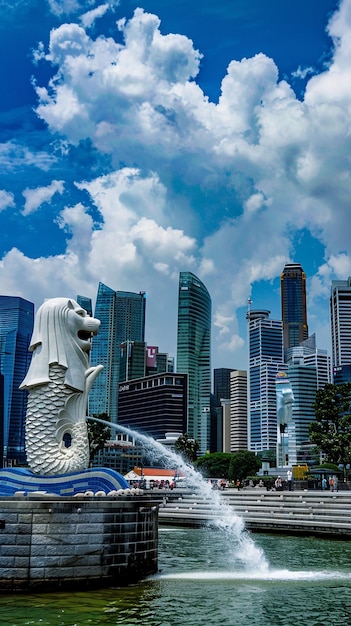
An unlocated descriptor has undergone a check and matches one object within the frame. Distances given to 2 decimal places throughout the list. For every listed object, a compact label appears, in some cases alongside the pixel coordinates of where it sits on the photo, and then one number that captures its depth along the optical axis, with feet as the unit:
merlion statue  73.10
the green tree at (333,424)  191.72
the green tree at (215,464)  422.29
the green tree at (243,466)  394.73
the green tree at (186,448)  311.68
